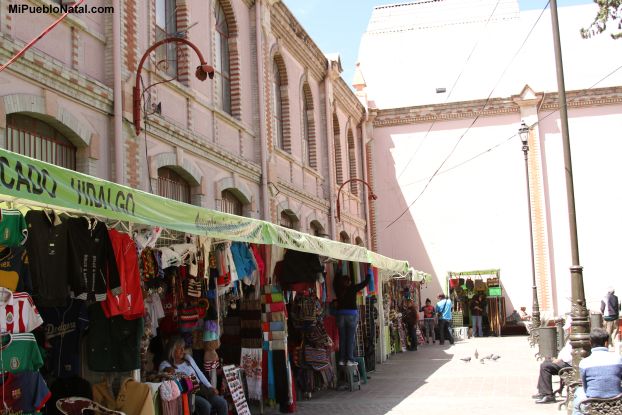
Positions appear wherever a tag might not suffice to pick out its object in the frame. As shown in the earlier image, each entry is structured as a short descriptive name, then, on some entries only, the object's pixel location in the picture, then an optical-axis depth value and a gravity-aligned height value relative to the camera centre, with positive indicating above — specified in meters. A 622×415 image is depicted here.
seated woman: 9.19 -0.77
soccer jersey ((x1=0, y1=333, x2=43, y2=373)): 6.30 -0.31
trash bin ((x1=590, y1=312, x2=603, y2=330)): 19.06 -0.76
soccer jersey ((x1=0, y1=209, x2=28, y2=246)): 5.98 +0.73
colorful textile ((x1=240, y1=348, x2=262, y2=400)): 11.34 -0.98
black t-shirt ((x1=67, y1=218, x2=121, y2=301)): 7.09 +0.52
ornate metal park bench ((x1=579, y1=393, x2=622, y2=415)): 7.49 -1.17
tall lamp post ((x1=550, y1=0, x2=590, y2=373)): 10.15 +0.33
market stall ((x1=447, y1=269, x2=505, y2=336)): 30.30 +0.04
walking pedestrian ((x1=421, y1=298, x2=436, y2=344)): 27.88 -0.86
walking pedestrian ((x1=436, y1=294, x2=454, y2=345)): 26.33 -0.73
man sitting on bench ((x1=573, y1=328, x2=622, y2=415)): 7.64 -0.87
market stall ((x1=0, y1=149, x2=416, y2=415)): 6.40 +0.21
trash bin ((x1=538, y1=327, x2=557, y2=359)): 17.50 -1.14
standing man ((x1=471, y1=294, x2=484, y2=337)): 29.97 -1.01
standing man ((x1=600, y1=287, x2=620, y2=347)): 21.22 -0.68
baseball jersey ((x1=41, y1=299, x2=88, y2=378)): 7.86 -0.21
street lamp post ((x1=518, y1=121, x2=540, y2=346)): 23.02 -0.41
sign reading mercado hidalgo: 5.56 +1.01
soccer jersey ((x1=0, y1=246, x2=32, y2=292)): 6.29 +0.42
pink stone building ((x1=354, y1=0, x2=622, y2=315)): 31.44 +6.73
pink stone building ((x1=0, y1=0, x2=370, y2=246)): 10.20 +3.81
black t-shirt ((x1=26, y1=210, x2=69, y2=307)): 6.60 +0.57
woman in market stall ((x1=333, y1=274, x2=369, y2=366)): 14.30 -0.31
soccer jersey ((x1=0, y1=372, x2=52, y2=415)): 6.36 -0.66
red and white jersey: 6.24 +0.03
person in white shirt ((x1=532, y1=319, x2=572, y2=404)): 11.96 -1.41
